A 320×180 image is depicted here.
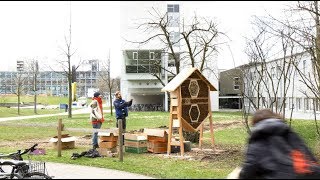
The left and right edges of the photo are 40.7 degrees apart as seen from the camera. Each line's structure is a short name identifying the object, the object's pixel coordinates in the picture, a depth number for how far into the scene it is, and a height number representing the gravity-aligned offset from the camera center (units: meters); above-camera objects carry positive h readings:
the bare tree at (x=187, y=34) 16.90 +2.49
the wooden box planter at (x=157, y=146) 13.53 -1.73
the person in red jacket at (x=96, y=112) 13.52 -0.63
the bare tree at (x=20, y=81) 23.40 +0.62
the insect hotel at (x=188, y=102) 13.17 -0.31
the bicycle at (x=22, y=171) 6.64 -1.28
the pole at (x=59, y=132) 12.31 -1.16
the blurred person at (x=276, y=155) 3.24 -0.49
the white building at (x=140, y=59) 45.44 +3.54
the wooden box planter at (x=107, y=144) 12.66 -1.53
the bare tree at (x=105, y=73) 40.08 +1.85
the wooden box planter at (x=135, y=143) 13.37 -1.59
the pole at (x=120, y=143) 11.16 -1.32
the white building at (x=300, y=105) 33.25 -1.15
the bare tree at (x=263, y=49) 13.00 +1.45
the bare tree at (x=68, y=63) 30.80 +2.13
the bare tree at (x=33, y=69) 25.48 +1.39
